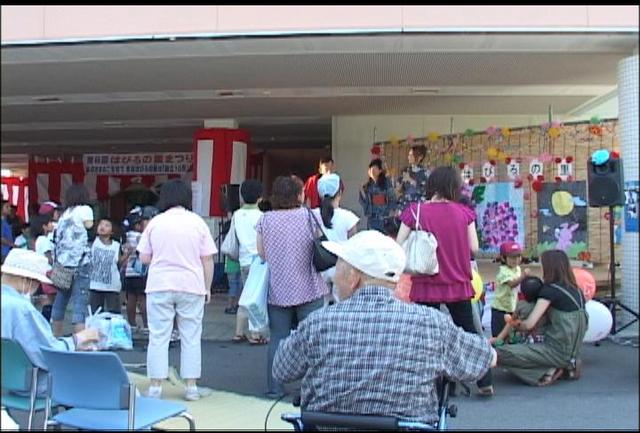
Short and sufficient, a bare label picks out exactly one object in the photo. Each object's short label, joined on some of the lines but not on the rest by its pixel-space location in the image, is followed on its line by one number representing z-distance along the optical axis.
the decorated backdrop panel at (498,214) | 10.06
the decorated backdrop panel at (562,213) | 9.30
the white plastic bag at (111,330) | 3.80
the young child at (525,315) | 5.05
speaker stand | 5.51
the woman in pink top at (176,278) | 4.53
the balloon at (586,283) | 5.40
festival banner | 16.17
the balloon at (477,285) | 5.15
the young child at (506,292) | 5.96
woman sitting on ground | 4.85
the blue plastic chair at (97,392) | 2.69
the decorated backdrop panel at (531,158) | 9.14
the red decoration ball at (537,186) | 9.84
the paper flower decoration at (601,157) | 5.85
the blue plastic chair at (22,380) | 2.62
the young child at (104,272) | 6.45
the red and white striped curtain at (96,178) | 13.05
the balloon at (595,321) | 4.96
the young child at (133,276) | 7.00
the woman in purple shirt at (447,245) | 4.31
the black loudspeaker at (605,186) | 5.72
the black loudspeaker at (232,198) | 9.67
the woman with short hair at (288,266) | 4.57
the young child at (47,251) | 6.54
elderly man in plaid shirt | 2.22
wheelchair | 2.15
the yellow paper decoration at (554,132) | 9.59
